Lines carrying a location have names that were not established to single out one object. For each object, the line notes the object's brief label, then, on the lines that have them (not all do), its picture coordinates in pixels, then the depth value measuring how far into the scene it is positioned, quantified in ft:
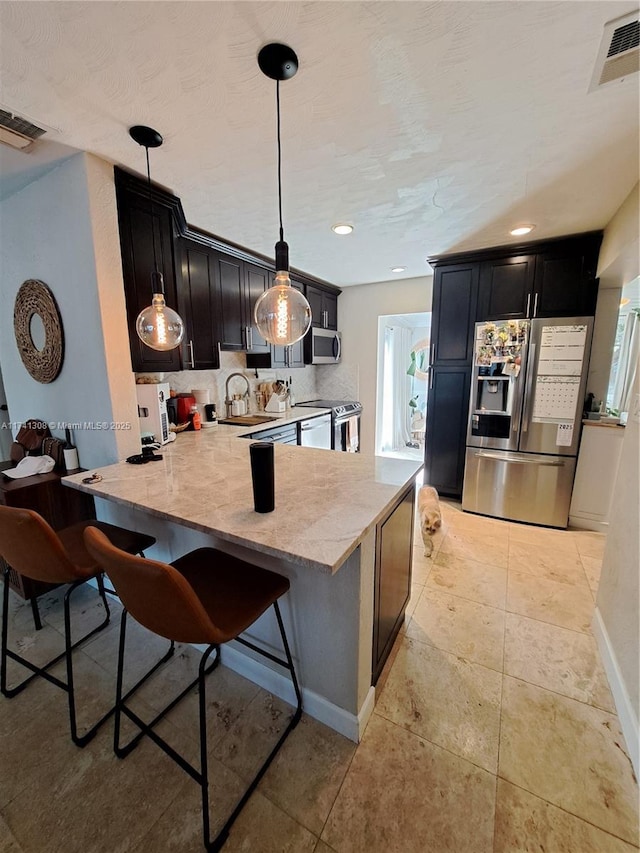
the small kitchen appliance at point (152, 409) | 7.04
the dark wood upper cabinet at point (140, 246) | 6.17
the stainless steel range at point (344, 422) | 13.50
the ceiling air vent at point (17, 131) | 4.64
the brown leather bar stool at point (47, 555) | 3.94
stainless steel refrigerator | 9.20
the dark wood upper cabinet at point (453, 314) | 10.55
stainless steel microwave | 13.59
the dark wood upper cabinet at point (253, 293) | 10.62
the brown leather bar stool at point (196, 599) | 2.92
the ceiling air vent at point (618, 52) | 3.41
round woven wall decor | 6.50
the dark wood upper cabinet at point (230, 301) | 9.62
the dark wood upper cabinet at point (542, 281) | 9.03
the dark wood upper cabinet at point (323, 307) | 13.66
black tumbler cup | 3.87
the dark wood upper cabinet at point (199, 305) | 8.50
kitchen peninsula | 3.67
